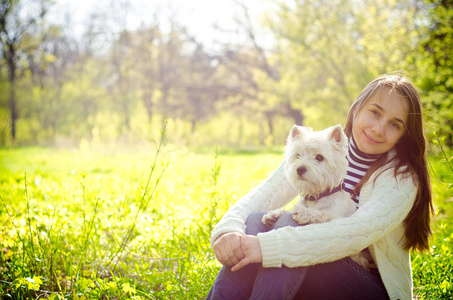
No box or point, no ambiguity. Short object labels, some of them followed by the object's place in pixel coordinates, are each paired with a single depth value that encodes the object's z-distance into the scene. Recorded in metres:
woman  1.90
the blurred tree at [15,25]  19.05
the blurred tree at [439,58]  7.76
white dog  2.20
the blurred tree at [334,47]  10.96
